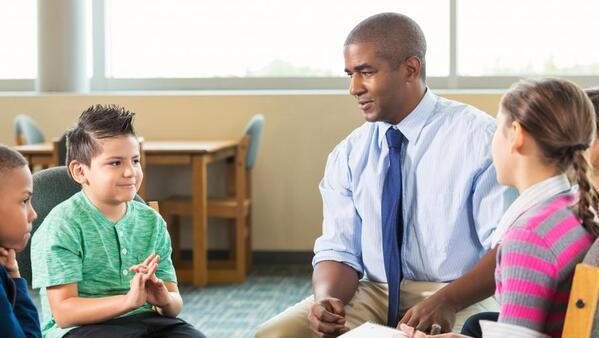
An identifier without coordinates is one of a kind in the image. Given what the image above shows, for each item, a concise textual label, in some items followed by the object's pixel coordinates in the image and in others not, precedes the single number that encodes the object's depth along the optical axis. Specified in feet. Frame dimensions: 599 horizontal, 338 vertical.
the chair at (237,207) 16.72
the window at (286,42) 18.56
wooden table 15.83
